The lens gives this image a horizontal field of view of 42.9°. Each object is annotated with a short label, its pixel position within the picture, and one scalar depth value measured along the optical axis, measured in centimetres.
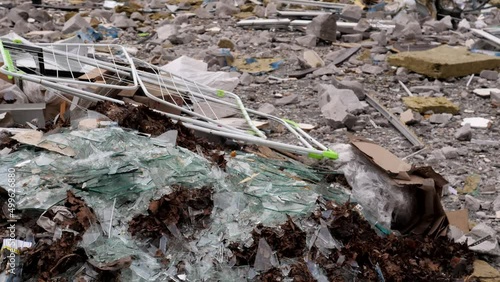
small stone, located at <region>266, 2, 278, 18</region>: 1058
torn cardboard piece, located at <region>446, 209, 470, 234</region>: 423
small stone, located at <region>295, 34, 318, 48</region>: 905
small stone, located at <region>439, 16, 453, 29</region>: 962
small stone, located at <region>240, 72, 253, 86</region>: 743
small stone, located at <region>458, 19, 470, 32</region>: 952
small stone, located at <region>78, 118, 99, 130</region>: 397
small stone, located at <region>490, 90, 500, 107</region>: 672
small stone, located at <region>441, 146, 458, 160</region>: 545
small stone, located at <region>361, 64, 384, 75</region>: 782
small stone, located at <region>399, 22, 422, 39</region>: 902
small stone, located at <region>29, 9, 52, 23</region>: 1048
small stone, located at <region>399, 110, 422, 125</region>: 628
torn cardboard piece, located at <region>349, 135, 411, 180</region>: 412
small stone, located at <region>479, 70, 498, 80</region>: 748
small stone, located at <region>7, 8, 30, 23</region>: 1023
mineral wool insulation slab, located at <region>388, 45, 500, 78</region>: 752
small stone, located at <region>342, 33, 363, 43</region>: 923
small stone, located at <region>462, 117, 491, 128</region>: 616
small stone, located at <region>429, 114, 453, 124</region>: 630
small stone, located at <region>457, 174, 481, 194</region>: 488
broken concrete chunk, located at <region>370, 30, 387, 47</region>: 890
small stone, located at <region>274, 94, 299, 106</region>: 685
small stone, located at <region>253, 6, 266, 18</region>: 1071
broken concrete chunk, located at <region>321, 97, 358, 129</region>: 610
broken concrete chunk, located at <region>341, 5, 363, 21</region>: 1015
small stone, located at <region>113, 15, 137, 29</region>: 1012
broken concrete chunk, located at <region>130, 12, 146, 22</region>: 1063
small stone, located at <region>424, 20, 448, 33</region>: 955
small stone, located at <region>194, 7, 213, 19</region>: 1072
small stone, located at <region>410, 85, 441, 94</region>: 717
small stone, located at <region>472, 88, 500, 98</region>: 696
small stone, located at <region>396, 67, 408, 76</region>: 770
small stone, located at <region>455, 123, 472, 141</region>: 582
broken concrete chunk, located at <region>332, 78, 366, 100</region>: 691
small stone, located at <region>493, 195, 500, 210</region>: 456
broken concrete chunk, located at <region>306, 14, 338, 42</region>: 914
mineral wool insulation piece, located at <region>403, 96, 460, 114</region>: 655
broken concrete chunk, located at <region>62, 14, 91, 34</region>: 962
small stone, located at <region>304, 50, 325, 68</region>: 810
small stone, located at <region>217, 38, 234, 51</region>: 886
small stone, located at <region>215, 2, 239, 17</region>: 1084
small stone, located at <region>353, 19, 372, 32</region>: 950
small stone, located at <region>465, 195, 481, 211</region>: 458
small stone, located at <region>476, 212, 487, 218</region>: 448
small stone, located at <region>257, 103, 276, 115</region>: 640
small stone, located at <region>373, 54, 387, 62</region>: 830
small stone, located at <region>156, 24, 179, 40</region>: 932
